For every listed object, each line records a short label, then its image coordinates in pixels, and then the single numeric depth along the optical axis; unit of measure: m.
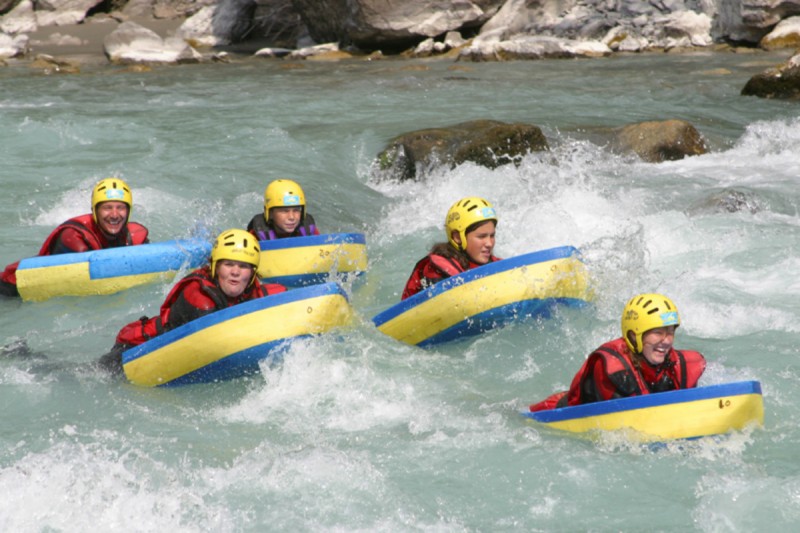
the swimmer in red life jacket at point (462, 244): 13.96
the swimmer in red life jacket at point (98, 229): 16.59
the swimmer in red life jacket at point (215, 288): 12.50
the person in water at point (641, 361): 10.34
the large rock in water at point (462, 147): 24.39
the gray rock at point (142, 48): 47.94
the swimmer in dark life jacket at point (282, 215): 17.17
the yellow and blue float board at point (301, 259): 17.20
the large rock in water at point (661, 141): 25.64
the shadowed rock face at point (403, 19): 51.03
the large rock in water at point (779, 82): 32.09
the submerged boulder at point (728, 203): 20.70
